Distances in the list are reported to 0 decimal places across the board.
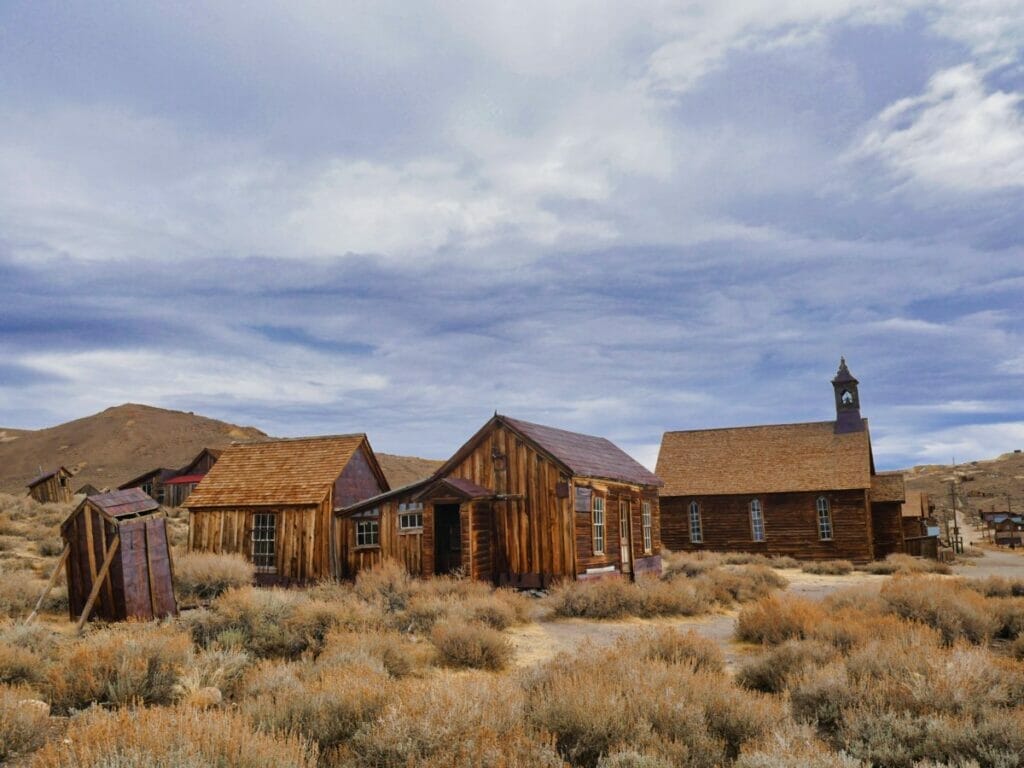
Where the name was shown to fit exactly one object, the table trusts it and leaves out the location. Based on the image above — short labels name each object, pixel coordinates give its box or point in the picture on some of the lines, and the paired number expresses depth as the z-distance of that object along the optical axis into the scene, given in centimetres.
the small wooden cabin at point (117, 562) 1202
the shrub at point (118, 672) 739
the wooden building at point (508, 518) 1886
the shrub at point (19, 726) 595
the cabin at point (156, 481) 4544
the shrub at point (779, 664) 830
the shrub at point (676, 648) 824
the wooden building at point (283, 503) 2073
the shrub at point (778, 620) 1077
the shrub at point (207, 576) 1577
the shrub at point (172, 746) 428
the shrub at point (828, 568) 2764
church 3094
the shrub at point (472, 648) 980
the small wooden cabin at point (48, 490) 4003
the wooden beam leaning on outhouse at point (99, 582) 1157
